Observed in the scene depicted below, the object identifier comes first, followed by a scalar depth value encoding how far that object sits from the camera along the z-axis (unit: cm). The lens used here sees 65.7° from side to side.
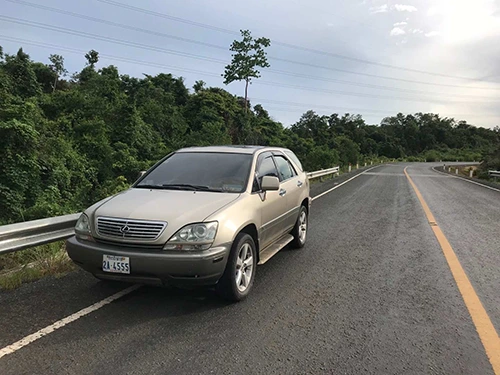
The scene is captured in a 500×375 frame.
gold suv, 360
